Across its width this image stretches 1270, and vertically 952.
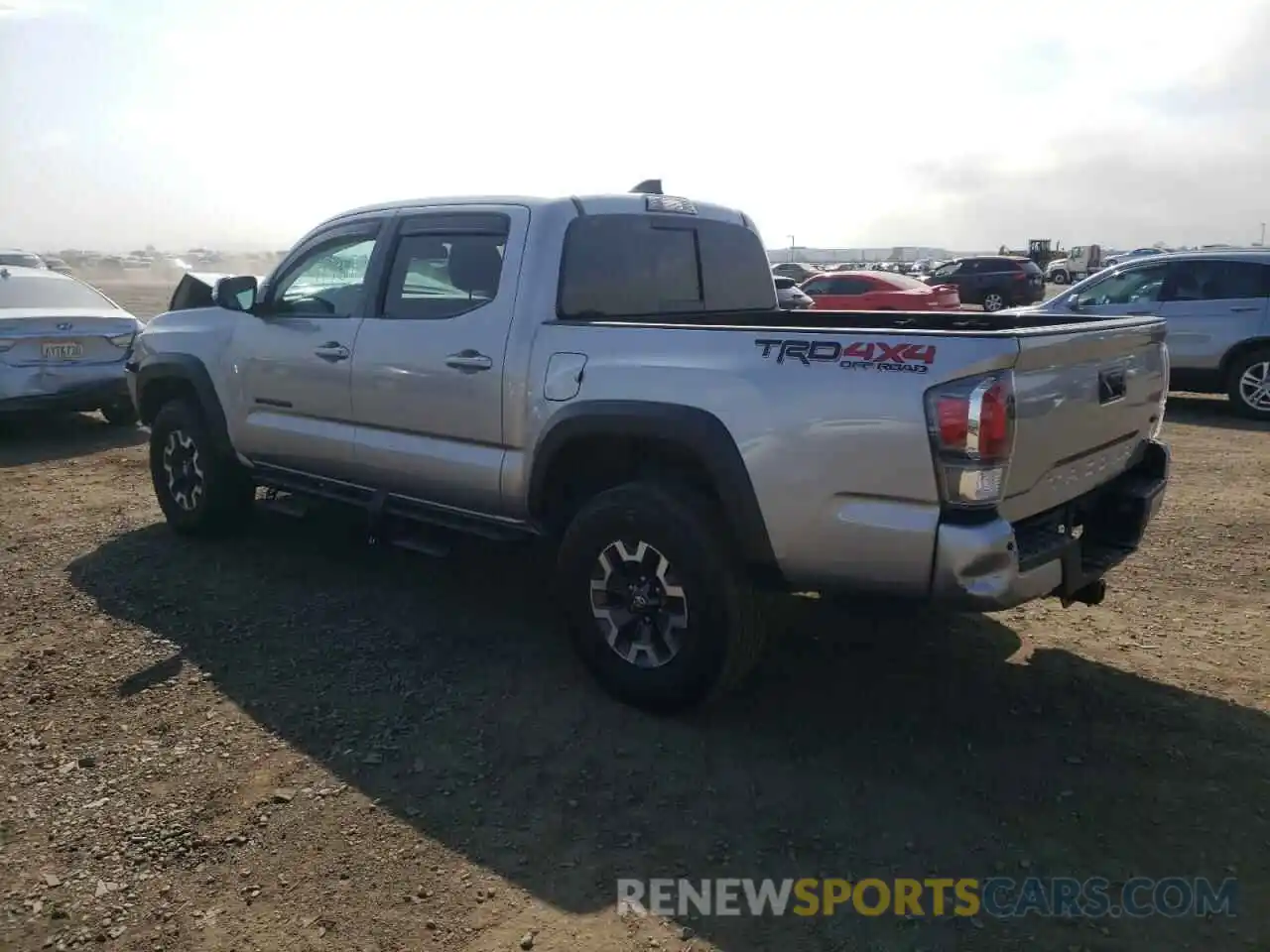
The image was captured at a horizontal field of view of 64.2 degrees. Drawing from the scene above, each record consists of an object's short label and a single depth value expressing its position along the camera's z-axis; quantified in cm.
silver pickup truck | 318
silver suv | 1052
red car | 1783
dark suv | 2672
